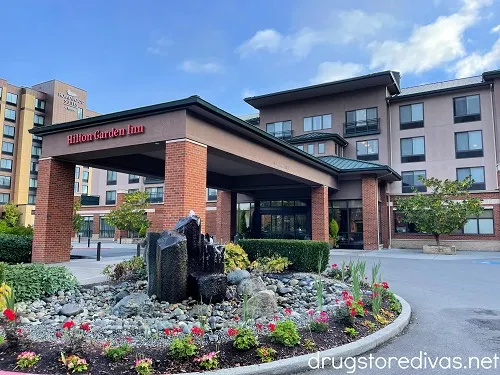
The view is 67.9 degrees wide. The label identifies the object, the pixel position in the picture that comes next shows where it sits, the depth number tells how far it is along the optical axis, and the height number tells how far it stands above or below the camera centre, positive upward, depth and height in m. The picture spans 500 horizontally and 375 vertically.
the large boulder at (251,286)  7.99 -1.37
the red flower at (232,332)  4.83 -1.42
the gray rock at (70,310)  6.59 -1.59
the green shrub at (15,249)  14.50 -1.11
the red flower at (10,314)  4.66 -1.18
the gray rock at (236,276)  8.92 -1.30
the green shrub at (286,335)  4.93 -1.49
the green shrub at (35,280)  7.68 -1.28
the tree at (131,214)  38.16 +0.76
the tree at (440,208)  24.41 +1.10
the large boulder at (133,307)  6.51 -1.51
